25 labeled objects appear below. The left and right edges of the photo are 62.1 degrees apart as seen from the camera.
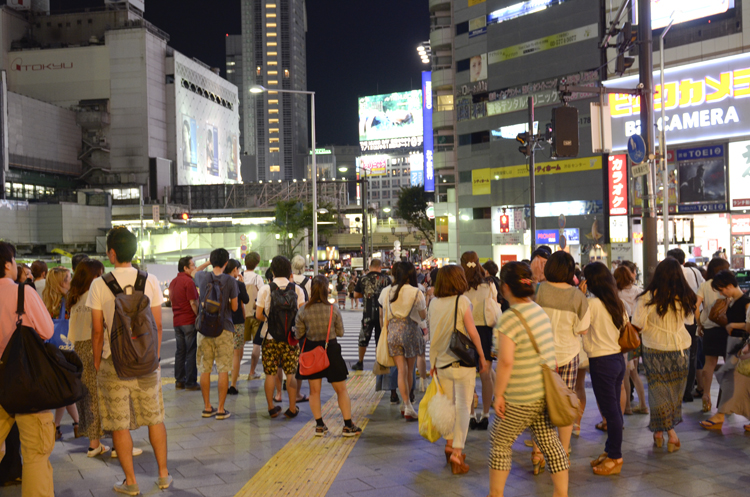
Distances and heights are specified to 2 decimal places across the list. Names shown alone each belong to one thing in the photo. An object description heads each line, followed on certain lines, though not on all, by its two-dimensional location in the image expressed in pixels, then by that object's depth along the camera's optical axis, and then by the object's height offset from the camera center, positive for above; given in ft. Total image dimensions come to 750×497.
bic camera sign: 97.30 +21.73
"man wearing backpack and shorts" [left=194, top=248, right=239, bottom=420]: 25.23 -3.53
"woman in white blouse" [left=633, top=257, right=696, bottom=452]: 19.34 -3.32
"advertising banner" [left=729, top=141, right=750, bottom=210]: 97.44 +9.23
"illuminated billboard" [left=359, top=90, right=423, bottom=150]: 377.91 +75.32
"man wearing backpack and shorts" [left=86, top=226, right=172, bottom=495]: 16.62 -3.11
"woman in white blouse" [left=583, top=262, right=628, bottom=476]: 18.19 -3.40
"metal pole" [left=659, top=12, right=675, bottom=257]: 70.95 +3.78
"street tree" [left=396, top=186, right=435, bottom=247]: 243.19 +13.04
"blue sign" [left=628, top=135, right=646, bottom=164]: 31.45 +4.45
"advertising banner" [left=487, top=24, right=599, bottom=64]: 127.54 +42.43
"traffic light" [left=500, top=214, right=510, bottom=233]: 145.18 +3.45
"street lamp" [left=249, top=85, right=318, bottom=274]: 76.55 +5.51
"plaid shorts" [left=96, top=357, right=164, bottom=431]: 16.79 -4.17
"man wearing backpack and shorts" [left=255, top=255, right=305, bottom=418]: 24.81 -3.27
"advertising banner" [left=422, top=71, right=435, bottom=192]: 217.77 +38.65
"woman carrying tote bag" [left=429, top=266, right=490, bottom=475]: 18.63 -3.31
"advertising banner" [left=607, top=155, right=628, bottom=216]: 118.52 +9.84
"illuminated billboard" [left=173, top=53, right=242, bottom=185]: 282.77 +57.00
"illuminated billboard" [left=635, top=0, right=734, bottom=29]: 98.94 +36.51
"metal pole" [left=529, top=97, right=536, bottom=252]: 62.39 +7.77
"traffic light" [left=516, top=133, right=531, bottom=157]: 61.57 +9.63
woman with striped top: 14.23 -3.52
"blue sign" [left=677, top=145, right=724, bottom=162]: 100.59 +13.43
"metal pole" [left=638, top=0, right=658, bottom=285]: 30.91 +6.07
